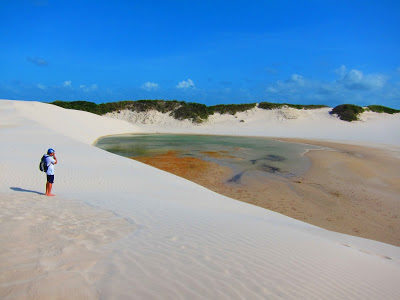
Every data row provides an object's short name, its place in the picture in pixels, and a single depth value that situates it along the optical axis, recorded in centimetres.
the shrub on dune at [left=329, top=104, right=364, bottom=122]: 4369
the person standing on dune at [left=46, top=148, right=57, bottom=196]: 698
